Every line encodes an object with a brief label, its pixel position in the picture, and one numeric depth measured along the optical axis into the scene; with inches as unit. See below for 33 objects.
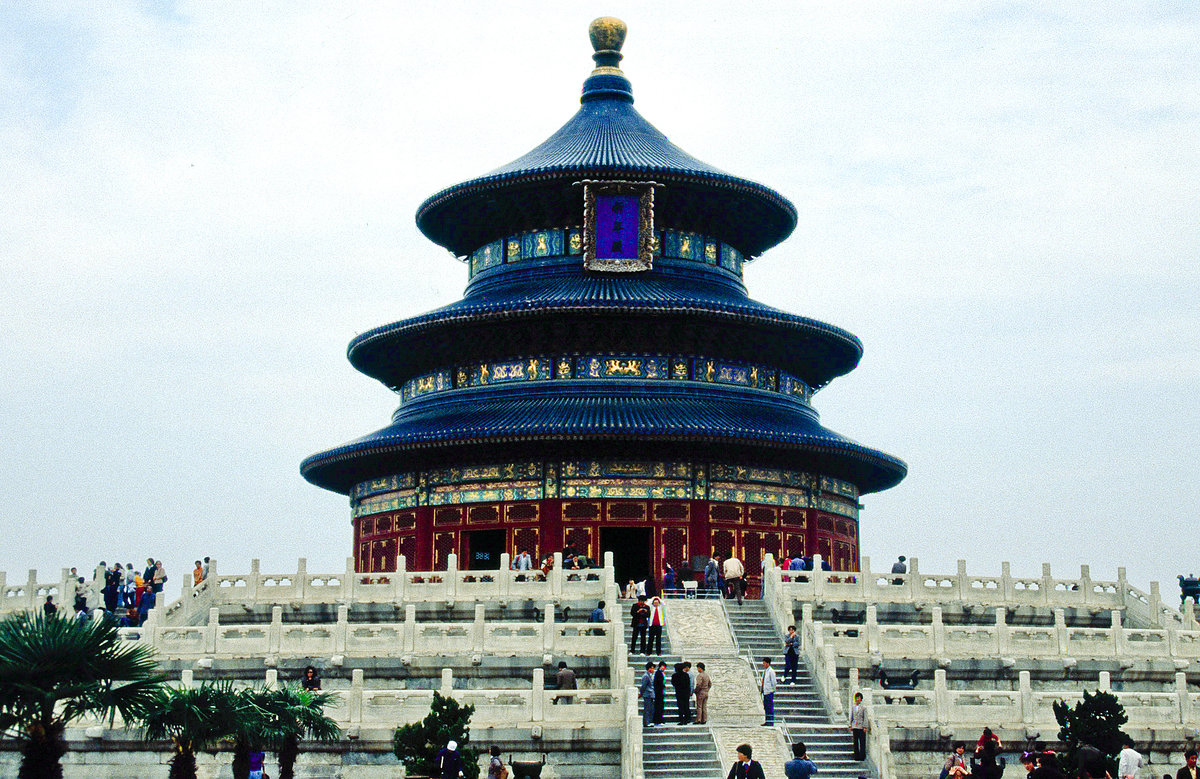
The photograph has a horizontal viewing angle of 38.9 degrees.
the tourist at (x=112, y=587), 1544.0
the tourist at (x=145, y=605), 1572.3
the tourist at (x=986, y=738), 1027.9
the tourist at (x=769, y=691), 1146.7
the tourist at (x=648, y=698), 1153.4
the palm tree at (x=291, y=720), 1008.9
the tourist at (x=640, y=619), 1293.1
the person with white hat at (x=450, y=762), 1023.6
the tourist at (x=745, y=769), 891.4
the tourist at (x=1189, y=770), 918.4
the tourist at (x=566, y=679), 1184.2
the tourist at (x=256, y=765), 1064.8
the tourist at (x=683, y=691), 1155.3
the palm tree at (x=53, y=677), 860.0
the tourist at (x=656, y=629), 1291.8
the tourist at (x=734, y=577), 1500.7
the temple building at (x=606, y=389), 1900.8
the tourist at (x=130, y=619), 1492.4
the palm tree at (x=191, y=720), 946.7
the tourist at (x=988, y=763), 992.9
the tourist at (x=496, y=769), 1052.5
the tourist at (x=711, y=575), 1628.9
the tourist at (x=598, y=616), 1336.1
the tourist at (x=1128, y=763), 946.7
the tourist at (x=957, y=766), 999.8
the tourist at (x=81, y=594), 1529.3
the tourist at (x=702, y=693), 1152.8
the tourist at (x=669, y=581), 1669.5
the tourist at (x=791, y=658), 1242.6
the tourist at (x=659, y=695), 1158.4
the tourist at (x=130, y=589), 1585.9
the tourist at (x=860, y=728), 1107.9
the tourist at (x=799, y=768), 908.6
